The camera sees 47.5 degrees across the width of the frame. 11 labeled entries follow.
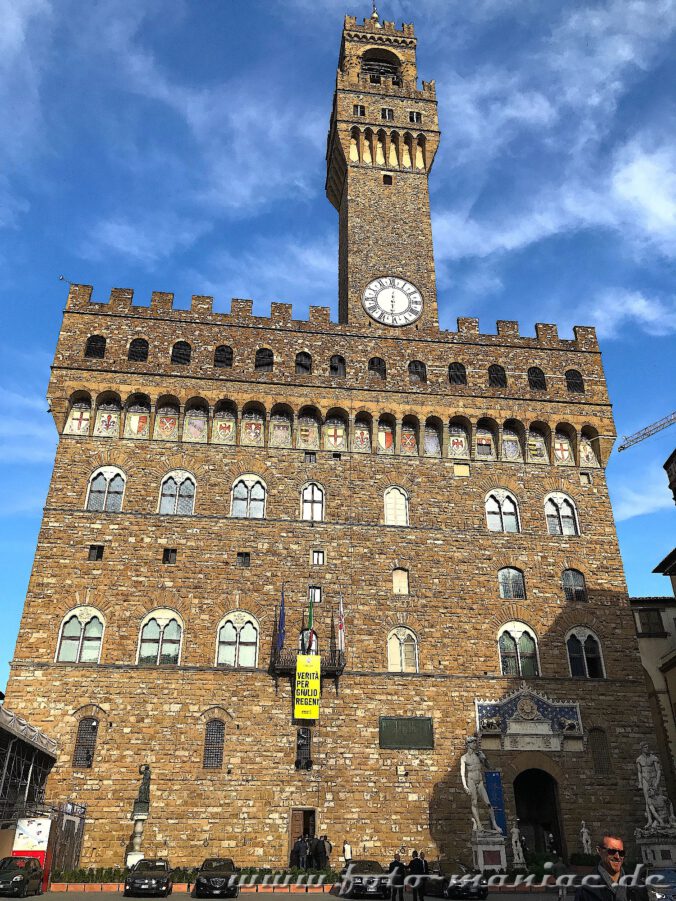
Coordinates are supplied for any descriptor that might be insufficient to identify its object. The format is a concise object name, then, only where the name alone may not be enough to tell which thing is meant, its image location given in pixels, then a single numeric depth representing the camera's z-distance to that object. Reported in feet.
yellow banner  86.58
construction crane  173.78
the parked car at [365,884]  64.44
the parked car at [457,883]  64.75
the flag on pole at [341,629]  89.86
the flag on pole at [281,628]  89.15
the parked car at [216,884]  64.95
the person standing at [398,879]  52.26
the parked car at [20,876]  58.95
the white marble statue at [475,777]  79.66
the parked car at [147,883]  64.23
